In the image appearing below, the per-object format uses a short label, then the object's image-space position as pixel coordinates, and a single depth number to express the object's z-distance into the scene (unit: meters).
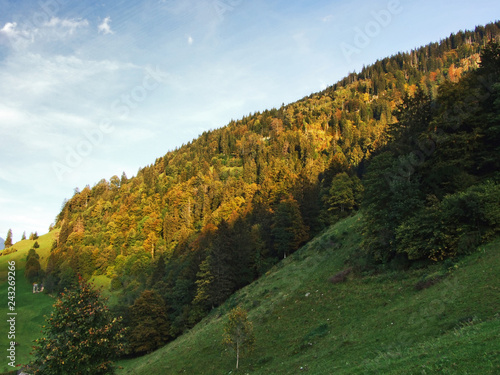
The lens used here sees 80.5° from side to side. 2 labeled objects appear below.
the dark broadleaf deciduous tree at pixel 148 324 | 53.59
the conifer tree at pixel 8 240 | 155.75
